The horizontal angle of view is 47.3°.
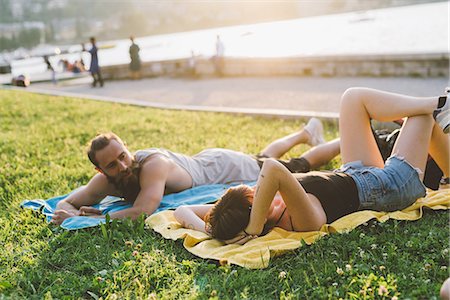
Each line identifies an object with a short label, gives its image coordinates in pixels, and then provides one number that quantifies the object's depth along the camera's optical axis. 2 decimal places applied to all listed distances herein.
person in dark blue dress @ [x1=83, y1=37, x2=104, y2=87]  17.34
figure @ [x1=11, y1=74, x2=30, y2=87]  18.73
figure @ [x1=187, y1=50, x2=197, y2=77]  18.61
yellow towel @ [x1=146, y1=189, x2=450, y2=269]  3.26
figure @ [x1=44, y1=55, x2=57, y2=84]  22.61
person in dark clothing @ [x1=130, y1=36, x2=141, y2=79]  19.08
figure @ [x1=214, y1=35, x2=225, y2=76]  17.77
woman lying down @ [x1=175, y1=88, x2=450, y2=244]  3.32
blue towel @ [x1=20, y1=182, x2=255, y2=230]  4.45
